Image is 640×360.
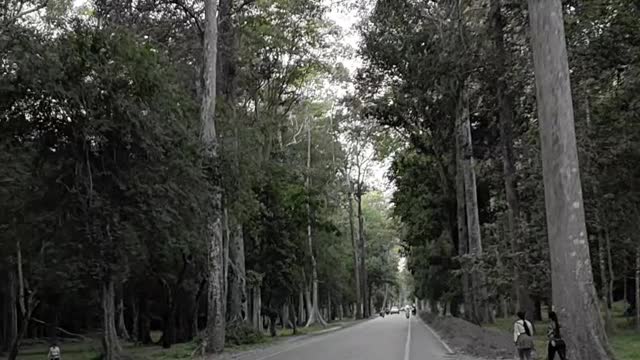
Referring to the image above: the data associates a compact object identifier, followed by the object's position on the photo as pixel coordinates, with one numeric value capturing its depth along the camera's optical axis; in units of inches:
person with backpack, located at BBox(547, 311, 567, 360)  524.4
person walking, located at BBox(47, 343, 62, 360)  826.2
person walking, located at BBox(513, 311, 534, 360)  591.2
